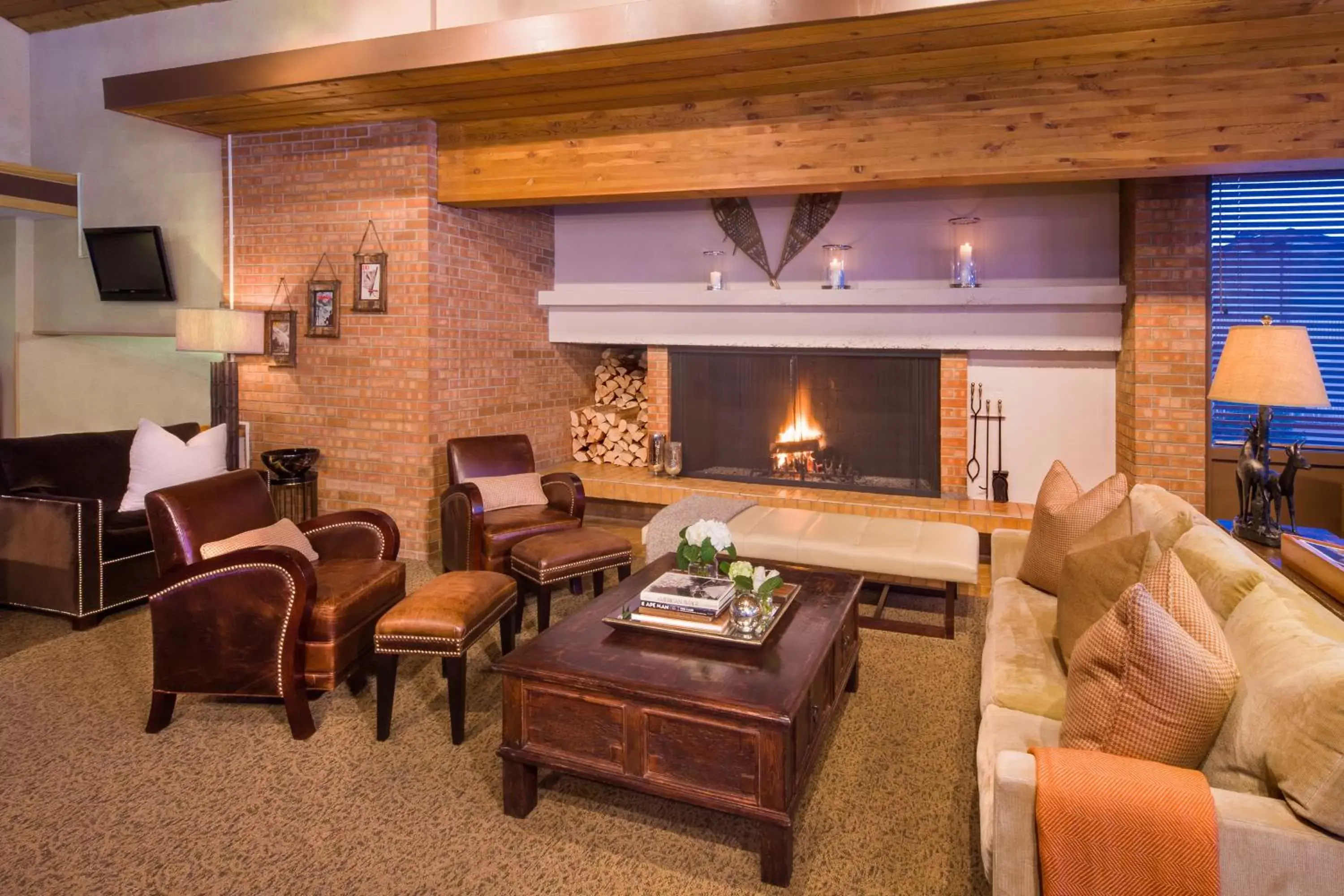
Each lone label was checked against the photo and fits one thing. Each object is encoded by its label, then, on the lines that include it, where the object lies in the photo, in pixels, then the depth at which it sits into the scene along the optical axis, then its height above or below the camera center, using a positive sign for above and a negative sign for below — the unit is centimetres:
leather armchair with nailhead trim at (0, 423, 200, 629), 371 -46
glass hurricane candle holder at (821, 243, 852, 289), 511 +112
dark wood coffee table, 200 -74
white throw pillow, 395 -11
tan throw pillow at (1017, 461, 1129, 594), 284 -28
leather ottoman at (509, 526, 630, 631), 363 -54
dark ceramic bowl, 483 -13
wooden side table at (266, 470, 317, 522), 486 -35
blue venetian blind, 412 +92
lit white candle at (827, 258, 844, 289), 511 +108
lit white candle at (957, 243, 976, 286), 481 +105
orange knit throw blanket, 142 -71
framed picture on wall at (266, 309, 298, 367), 525 +69
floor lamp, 477 +67
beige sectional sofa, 135 -61
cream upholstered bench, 351 -49
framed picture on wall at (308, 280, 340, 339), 511 +86
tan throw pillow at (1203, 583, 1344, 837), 134 -49
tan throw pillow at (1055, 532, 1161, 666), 219 -39
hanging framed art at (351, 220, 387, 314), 494 +100
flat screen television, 547 +124
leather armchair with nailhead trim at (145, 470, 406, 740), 269 -62
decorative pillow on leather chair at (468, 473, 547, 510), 440 -28
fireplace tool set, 502 +5
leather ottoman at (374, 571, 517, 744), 260 -63
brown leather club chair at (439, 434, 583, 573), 405 -38
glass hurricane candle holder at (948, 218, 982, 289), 482 +115
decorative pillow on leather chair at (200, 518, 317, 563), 290 -38
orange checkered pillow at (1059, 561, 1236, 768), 153 -48
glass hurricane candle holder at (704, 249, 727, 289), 539 +120
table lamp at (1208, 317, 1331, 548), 274 +19
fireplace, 513 +16
